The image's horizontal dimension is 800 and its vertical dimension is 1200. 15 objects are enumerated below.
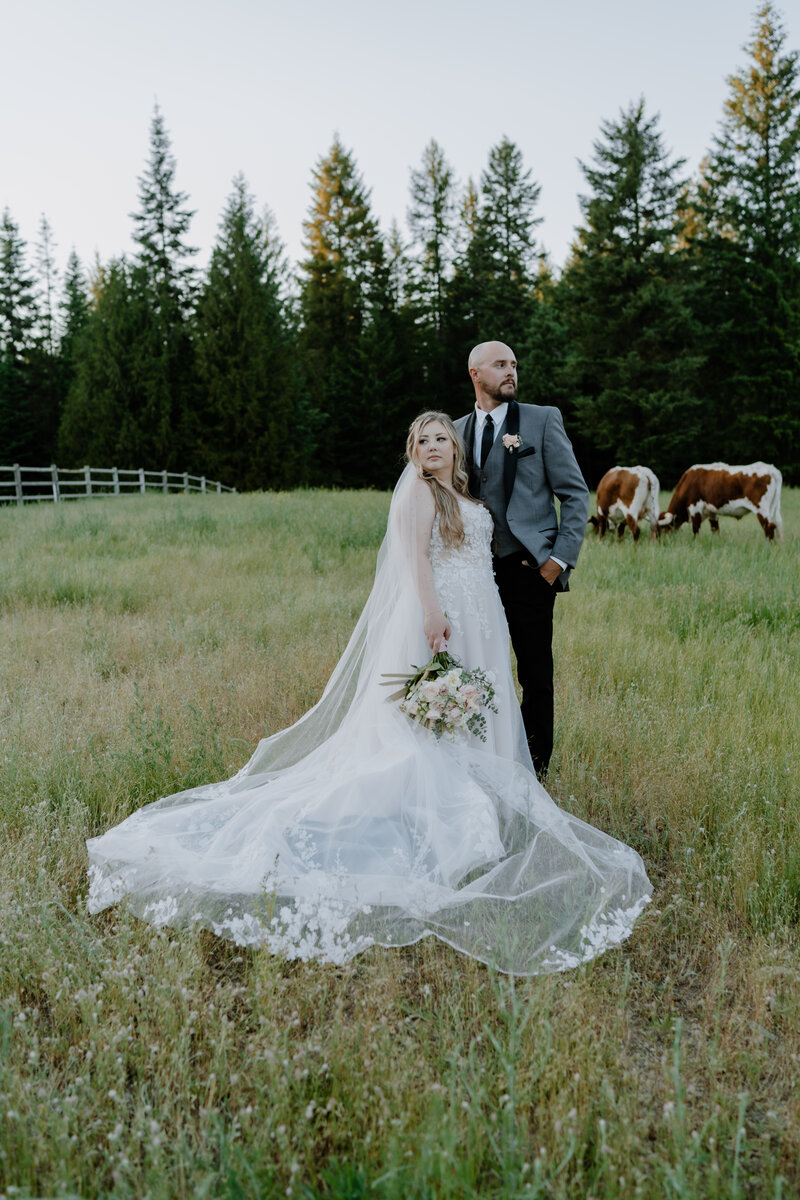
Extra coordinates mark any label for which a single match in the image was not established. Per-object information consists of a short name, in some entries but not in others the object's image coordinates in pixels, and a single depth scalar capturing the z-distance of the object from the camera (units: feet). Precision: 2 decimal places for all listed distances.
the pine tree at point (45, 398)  136.87
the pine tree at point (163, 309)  111.34
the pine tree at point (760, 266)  109.50
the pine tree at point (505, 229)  132.26
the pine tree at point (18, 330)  131.85
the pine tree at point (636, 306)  105.70
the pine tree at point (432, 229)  135.03
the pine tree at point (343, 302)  130.62
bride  9.98
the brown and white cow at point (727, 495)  42.47
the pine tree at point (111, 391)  110.01
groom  13.79
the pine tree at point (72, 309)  141.28
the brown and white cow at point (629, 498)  44.88
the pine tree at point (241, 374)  113.60
